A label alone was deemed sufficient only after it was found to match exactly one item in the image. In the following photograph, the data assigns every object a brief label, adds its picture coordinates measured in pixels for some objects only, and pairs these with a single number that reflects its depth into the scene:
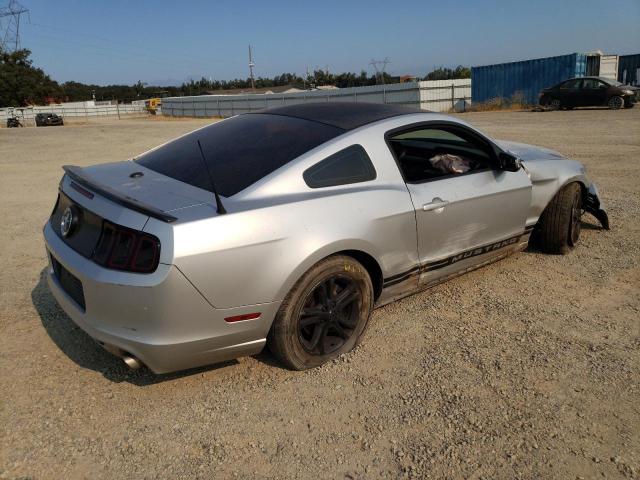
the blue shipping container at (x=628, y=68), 28.38
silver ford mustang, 2.61
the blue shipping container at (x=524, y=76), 26.30
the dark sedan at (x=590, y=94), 21.19
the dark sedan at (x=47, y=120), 41.38
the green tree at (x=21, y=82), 68.50
